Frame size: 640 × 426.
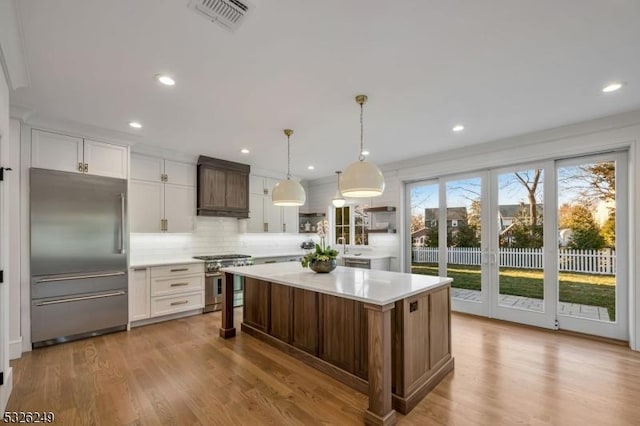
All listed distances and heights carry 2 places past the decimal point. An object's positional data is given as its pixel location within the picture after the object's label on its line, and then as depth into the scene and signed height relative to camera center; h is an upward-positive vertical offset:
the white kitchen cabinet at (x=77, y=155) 3.48 +0.77
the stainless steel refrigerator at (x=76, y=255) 3.40 -0.50
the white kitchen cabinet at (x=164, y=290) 4.16 -1.14
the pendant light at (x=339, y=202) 5.11 +0.21
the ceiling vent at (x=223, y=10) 1.66 +1.20
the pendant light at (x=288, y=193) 3.41 +0.25
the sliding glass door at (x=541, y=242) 3.64 -0.42
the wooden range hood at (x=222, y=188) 5.12 +0.49
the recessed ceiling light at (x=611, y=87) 2.66 +1.17
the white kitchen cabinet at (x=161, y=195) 4.46 +0.32
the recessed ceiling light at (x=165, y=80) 2.47 +1.17
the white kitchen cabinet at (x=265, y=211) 5.99 +0.07
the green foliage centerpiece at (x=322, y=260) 3.34 -0.52
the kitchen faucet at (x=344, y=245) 6.63 -0.71
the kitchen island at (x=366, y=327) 2.10 -1.05
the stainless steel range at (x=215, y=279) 4.89 -1.10
